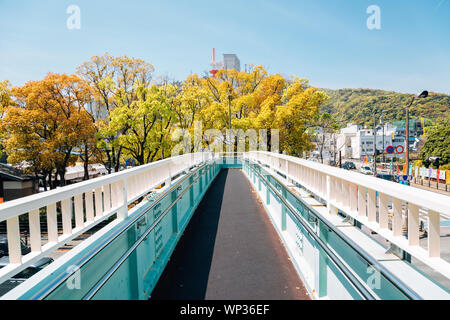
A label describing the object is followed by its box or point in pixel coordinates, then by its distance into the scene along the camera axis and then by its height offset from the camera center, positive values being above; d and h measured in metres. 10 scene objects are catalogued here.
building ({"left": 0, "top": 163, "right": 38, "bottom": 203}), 23.64 -2.90
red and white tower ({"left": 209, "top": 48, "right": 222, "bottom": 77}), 57.60 +16.94
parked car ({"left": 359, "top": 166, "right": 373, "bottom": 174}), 44.68 -5.06
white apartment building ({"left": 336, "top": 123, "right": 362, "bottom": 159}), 87.51 +0.67
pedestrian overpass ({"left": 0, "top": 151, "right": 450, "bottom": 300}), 1.68 -0.89
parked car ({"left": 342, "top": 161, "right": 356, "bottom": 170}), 51.54 -4.89
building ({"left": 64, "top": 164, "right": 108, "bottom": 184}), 30.62 -2.93
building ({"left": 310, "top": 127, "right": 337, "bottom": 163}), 28.64 +0.90
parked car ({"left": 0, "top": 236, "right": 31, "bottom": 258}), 10.79 -3.82
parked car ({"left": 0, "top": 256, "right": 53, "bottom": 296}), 9.27 -4.55
